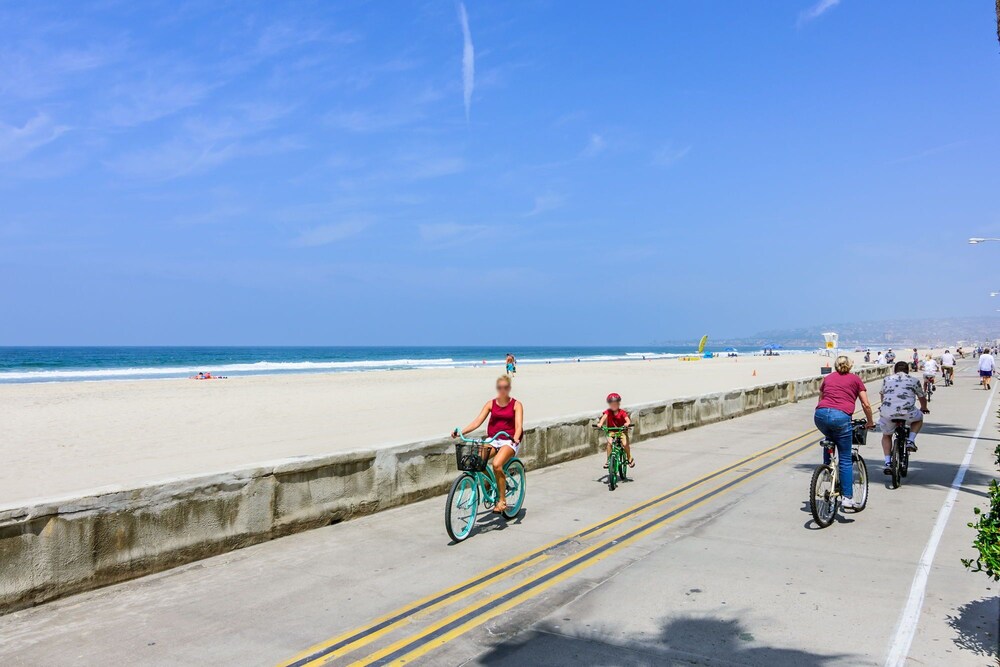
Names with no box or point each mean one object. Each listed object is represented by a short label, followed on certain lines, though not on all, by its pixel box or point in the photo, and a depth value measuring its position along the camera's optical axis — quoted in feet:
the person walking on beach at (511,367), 164.76
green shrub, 14.98
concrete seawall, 18.20
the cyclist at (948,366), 114.21
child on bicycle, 34.91
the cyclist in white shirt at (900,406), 34.35
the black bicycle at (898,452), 34.17
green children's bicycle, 33.27
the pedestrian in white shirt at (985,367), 101.65
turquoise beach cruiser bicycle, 23.94
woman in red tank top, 26.21
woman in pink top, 26.58
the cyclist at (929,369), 81.25
